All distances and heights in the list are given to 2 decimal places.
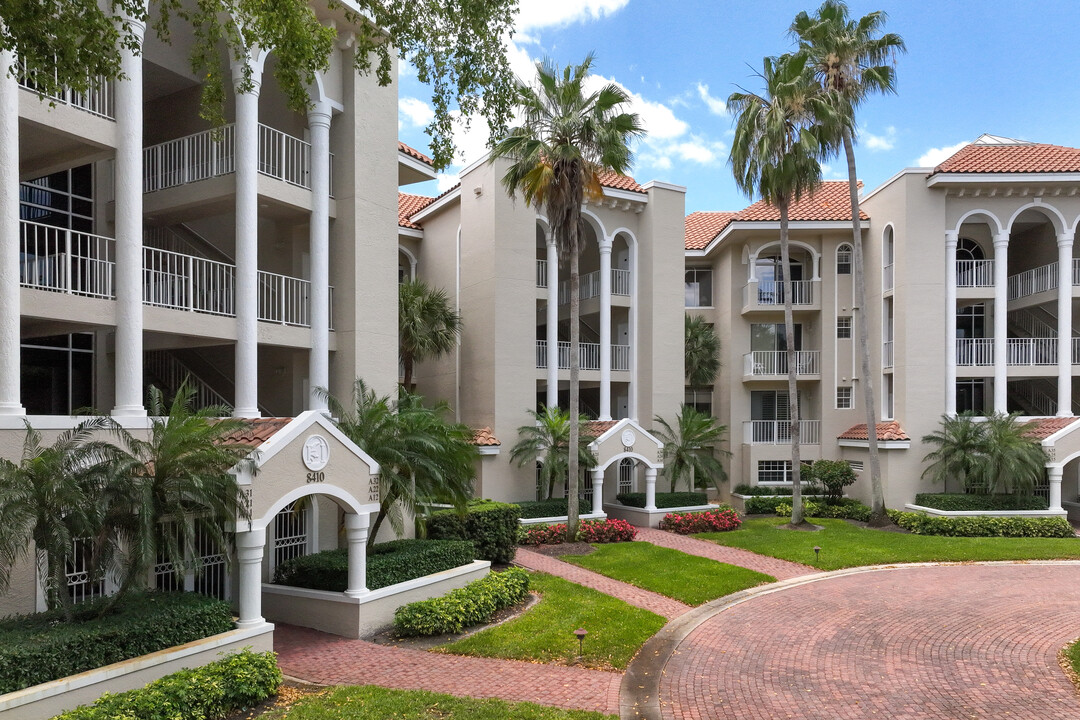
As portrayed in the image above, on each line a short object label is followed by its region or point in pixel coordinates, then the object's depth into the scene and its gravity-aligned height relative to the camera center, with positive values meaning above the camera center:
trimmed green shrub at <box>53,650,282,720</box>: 8.89 -4.03
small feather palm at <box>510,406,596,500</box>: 24.48 -2.48
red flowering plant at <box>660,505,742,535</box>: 24.91 -5.01
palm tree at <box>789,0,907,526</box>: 24.58 +10.27
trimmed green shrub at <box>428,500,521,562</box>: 18.27 -3.83
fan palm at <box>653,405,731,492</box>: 27.69 -2.57
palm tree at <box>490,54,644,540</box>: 20.69 +6.28
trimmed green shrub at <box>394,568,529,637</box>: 13.48 -4.38
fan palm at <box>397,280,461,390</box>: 24.50 +1.55
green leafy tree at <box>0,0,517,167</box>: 9.01 +4.35
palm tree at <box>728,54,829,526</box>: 24.02 +7.46
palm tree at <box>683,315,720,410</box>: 32.44 +0.75
